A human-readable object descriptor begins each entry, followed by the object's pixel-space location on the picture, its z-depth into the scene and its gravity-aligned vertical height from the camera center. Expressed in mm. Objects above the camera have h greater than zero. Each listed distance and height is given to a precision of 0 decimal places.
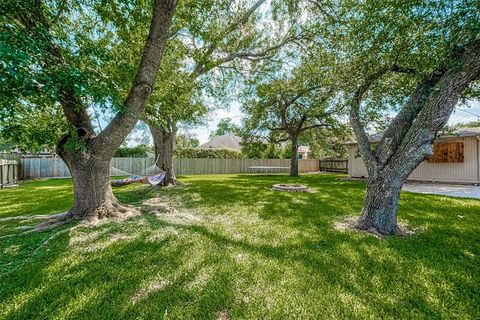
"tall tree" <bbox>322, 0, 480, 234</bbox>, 2988 +1470
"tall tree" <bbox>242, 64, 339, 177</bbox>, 11555 +3195
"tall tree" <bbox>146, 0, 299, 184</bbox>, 5656 +3683
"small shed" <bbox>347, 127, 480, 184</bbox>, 8914 +15
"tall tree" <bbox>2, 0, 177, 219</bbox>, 2809 +1176
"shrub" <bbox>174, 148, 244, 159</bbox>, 16797 +666
